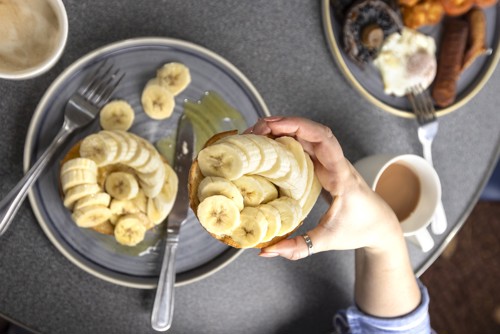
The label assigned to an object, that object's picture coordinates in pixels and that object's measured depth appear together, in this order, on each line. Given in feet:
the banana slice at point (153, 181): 2.83
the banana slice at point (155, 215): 2.89
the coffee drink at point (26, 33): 2.52
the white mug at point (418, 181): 3.01
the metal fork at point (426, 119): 3.34
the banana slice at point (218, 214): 2.21
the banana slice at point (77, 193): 2.70
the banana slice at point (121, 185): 2.82
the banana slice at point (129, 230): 2.81
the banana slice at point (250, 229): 2.28
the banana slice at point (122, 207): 2.83
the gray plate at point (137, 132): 2.82
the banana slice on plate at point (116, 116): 2.89
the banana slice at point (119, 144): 2.75
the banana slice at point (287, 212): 2.35
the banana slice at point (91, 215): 2.73
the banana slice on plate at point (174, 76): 2.93
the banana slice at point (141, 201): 2.89
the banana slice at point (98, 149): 2.72
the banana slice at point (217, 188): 2.24
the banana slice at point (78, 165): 2.68
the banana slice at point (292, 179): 2.39
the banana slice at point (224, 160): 2.22
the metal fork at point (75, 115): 2.68
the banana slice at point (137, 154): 2.79
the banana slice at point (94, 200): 2.73
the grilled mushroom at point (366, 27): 3.14
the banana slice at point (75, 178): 2.67
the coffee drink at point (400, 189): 3.22
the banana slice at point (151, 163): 2.81
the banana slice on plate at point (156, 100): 2.92
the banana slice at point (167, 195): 2.89
